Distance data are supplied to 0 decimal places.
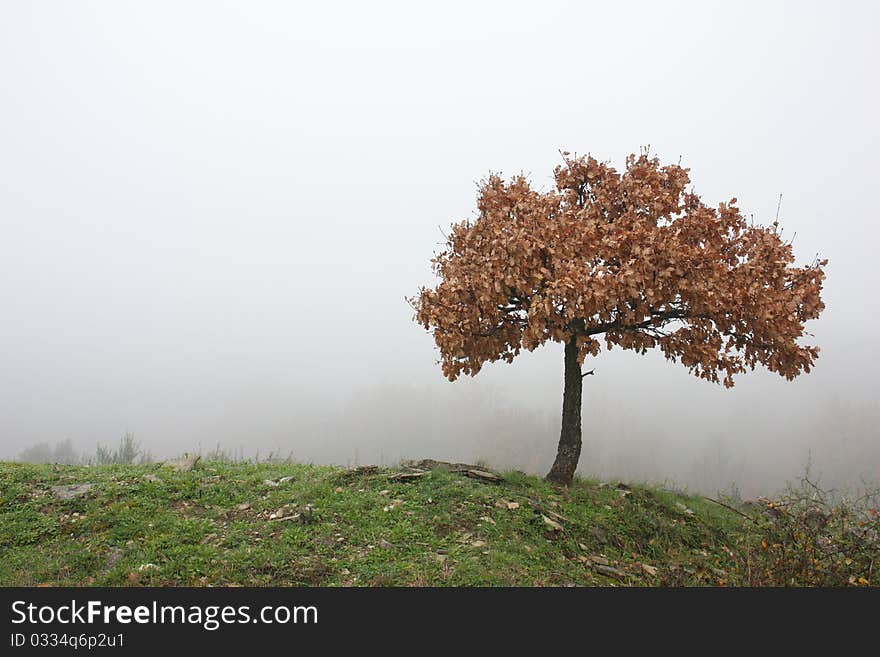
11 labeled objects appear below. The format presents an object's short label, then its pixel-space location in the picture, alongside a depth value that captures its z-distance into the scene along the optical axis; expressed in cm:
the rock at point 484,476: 1430
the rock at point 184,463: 1559
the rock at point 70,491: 1319
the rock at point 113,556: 973
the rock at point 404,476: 1395
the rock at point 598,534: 1194
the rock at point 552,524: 1175
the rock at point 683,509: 1497
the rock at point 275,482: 1406
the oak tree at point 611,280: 1285
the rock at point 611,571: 1030
